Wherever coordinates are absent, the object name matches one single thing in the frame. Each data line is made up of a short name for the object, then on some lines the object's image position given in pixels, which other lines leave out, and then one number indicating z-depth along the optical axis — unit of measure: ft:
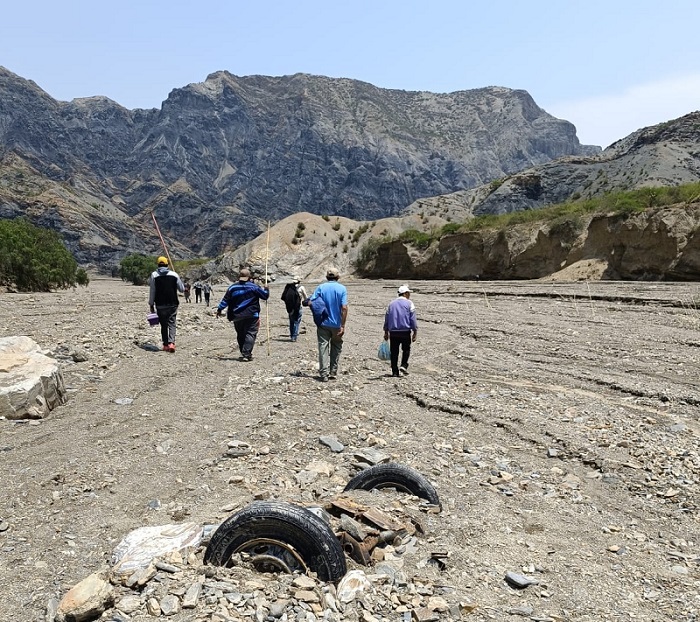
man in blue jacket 39.68
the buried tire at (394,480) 17.76
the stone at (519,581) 13.41
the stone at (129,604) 11.16
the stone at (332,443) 22.57
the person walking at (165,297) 41.16
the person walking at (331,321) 33.86
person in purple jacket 36.01
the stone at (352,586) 12.02
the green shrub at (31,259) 135.23
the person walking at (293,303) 50.60
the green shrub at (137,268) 381.30
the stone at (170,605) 11.03
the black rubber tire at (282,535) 12.57
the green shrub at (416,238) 177.58
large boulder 25.94
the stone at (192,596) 11.17
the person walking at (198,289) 115.75
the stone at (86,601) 10.97
